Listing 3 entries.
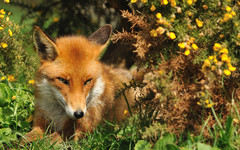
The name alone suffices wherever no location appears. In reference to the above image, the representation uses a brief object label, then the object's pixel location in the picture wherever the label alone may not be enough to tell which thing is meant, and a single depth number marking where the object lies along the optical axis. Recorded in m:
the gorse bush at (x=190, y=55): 5.58
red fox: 7.16
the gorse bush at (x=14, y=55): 9.48
